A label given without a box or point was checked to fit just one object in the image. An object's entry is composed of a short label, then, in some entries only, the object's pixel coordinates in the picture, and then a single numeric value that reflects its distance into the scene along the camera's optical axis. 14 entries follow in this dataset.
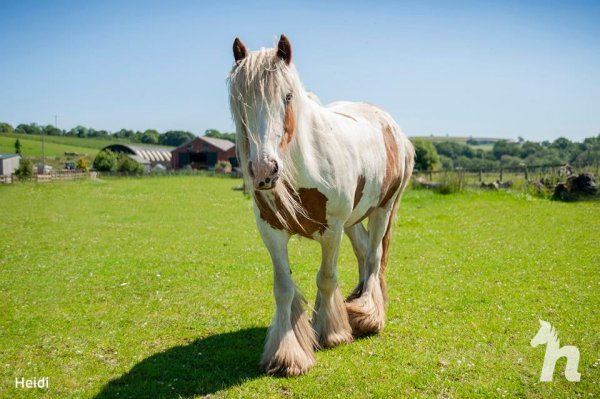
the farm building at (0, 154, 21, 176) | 55.05
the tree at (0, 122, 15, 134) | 111.45
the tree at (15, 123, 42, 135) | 120.90
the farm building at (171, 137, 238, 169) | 72.75
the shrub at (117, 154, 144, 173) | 55.70
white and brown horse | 3.77
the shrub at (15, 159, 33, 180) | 39.00
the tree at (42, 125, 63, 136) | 130.10
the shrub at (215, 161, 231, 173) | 62.86
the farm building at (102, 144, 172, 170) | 80.01
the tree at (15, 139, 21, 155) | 76.30
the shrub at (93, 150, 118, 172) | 56.59
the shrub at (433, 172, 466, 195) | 23.28
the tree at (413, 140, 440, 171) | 74.25
